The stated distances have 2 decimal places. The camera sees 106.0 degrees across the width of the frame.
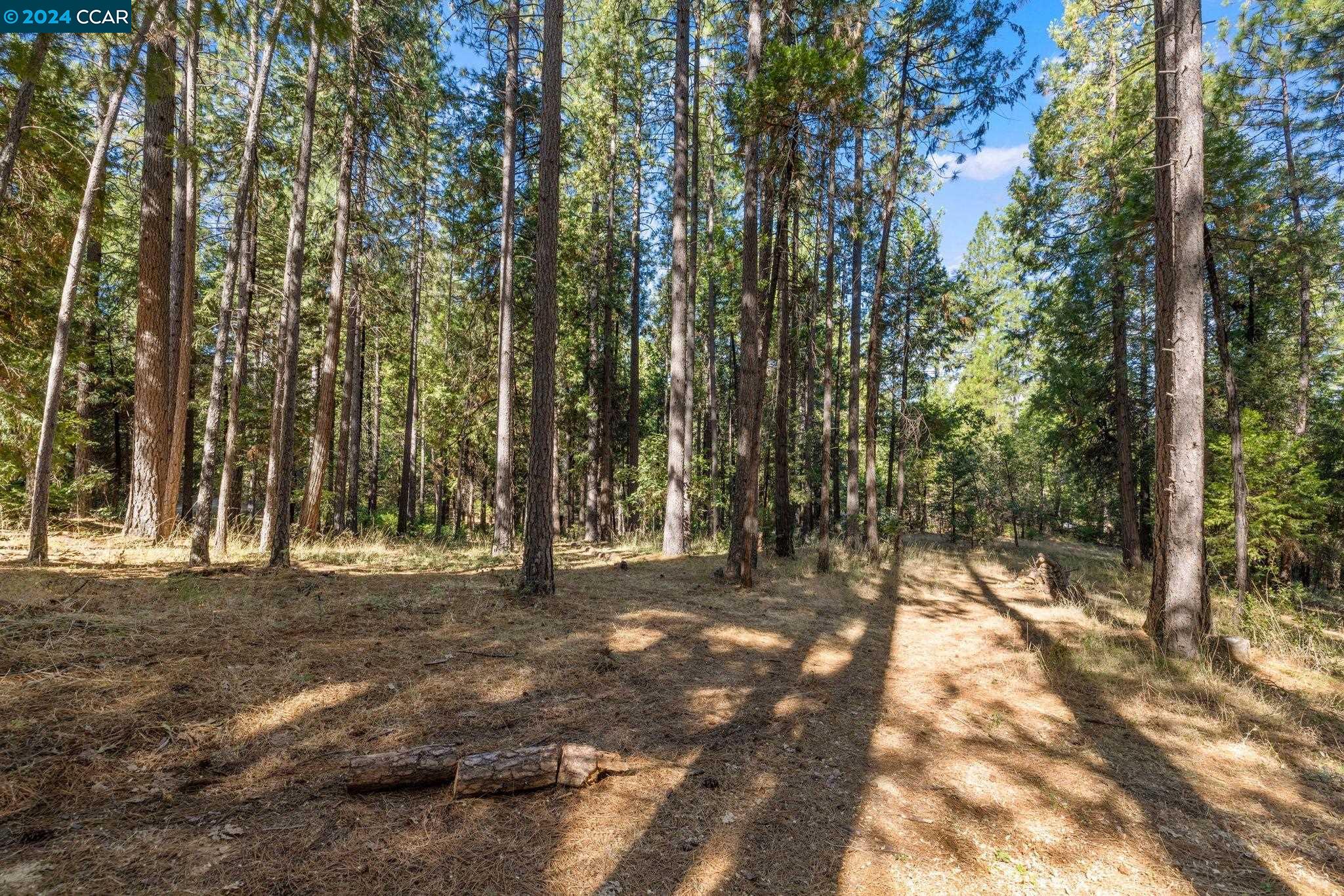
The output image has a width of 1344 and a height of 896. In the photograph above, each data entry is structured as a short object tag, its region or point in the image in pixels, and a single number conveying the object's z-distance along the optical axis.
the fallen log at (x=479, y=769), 2.98
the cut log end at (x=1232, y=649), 6.02
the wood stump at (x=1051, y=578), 10.22
